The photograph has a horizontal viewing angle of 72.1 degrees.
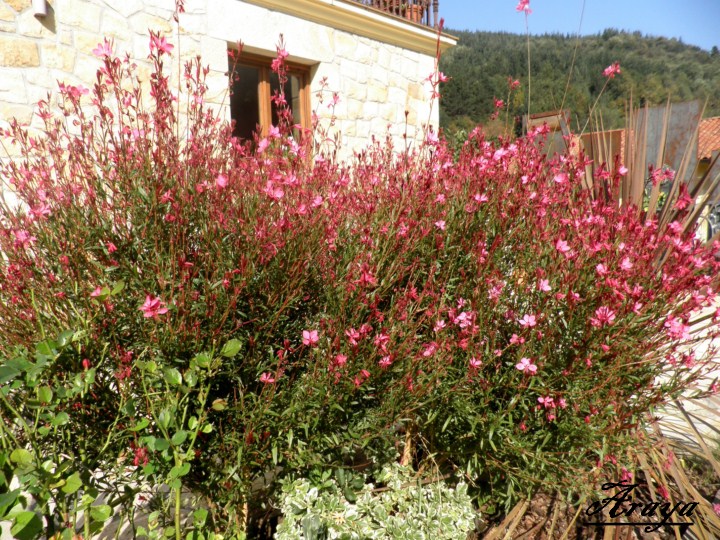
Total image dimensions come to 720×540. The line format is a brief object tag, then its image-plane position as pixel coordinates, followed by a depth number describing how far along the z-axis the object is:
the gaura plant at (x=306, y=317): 1.71
